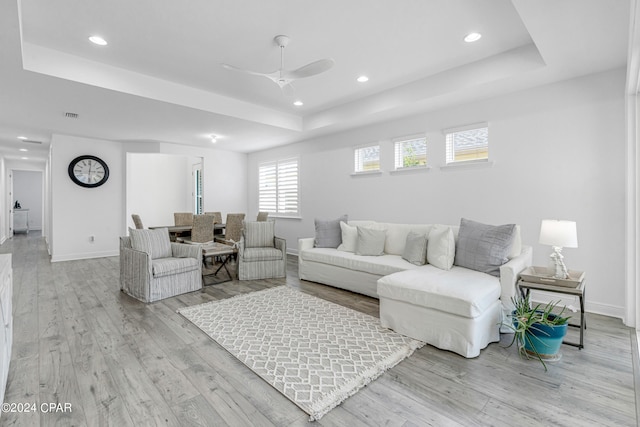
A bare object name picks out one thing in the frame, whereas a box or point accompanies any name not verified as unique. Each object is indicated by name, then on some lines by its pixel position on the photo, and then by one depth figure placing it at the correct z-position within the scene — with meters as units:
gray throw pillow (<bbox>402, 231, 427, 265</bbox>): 3.66
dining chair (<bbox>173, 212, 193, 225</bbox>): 7.09
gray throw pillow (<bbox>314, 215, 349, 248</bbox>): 4.91
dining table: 6.03
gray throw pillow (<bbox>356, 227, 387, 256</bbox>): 4.27
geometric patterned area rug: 2.07
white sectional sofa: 2.49
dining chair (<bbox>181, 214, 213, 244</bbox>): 5.37
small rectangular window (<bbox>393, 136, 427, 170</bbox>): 4.84
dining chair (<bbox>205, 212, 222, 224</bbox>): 7.45
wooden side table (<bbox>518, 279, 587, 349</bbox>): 2.53
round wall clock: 6.40
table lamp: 2.73
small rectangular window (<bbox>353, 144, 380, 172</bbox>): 5.49
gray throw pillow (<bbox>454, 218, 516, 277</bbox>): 3.12
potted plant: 2.37
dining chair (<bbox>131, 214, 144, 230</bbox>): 5.68
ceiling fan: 2.71
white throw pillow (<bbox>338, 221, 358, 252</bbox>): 4.62
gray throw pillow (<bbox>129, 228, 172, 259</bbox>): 4.08
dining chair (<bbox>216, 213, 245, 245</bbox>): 6.07
